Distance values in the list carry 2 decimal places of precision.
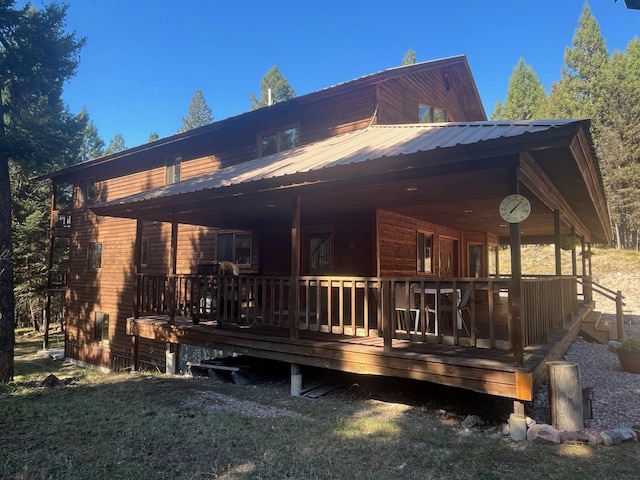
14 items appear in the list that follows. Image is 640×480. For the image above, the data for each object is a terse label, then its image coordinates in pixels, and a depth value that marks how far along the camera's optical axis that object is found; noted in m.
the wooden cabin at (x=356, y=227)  5.12
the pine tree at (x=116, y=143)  48.66
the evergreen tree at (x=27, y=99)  12.67
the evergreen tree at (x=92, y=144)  40.53
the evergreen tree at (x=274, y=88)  41.53
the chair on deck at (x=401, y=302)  6.75
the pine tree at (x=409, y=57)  37.31
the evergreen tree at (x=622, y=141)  32.25
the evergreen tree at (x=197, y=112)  51.16
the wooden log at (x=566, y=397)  4.41
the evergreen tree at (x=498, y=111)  45.78
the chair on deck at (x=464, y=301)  6.35
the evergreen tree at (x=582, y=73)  37.78
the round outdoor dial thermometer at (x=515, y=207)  4.71
